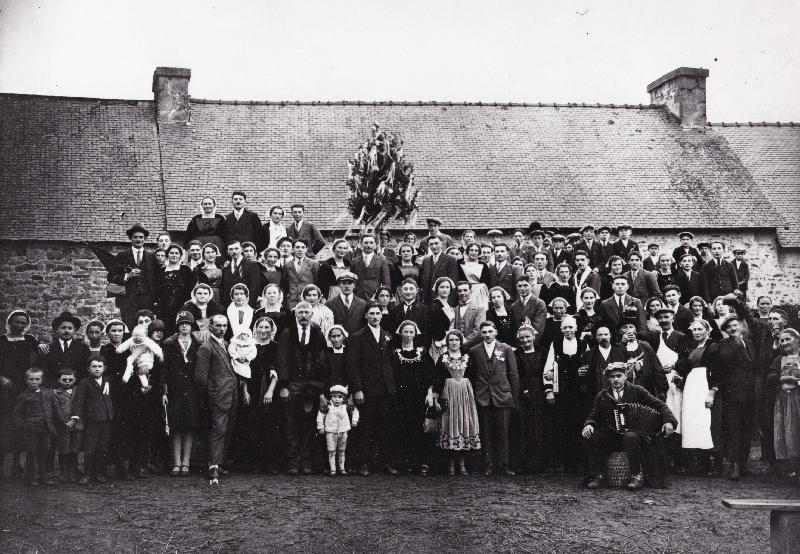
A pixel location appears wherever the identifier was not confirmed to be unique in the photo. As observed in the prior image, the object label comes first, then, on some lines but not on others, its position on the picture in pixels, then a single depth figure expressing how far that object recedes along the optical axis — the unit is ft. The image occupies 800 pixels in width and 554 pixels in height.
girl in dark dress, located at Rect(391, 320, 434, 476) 29.43
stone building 62.95
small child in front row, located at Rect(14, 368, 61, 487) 25.71
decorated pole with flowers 46.96
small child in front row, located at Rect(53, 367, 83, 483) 26.16
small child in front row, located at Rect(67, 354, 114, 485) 26.53
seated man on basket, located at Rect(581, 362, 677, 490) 27.02
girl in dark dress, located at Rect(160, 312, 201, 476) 27.32
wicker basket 27.04
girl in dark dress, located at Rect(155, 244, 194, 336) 31.27
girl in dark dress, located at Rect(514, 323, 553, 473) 30.04
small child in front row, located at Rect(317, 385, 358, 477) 28.35
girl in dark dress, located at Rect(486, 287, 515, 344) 31.35
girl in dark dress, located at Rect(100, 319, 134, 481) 26.94
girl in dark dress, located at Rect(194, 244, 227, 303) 31.91
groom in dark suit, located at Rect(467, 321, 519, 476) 29.17
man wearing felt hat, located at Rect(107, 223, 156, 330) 32.48
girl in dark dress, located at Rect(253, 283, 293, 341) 29.86
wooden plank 17.37
